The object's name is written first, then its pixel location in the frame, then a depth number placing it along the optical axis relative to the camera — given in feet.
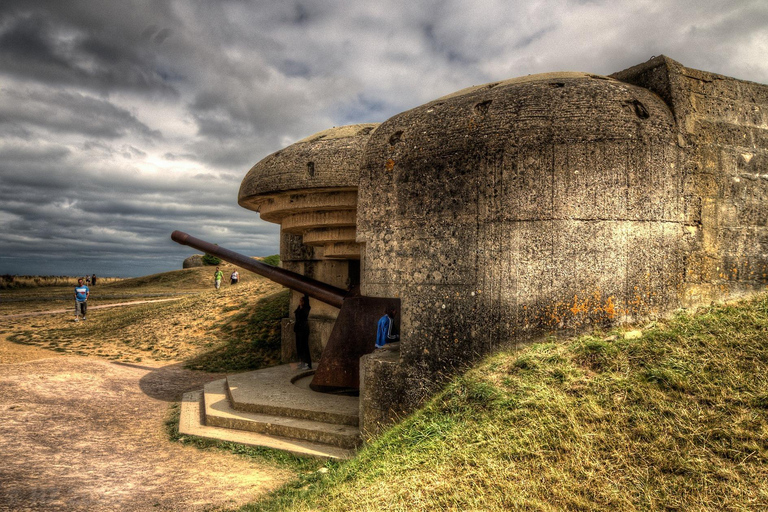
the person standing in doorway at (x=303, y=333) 28.86
